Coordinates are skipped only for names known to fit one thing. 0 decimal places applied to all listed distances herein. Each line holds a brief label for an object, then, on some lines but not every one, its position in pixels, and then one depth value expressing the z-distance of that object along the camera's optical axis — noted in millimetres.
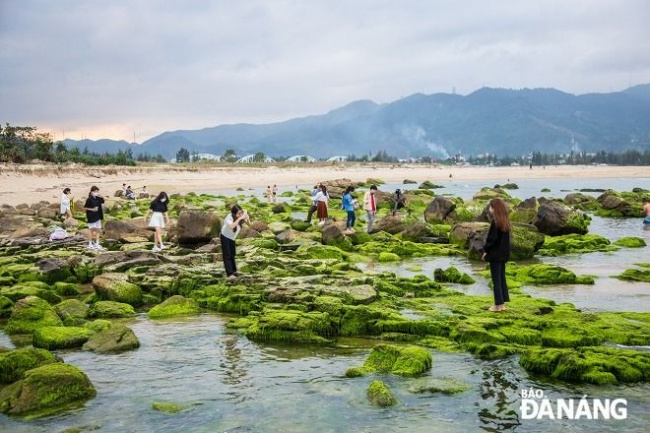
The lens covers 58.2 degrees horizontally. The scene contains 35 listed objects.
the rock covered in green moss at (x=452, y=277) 17819
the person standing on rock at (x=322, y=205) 30844
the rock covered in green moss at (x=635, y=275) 17578
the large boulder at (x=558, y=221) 27984
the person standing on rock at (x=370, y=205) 29216
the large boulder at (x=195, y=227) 24719
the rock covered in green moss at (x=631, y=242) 25375
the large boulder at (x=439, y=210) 33312
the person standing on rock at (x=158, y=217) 22000
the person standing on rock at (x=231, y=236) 16594
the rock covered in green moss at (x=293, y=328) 12242
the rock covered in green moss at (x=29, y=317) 12898
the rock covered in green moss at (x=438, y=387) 9188
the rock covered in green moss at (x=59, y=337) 11719
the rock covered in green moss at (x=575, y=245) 24250
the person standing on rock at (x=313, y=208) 32188
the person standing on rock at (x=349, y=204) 27906
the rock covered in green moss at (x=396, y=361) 9938
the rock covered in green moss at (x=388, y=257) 22672
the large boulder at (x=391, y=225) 28922
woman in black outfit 12711
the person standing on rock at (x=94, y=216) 22594
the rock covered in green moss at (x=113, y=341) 11578
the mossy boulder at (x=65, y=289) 16942
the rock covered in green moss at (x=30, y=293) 15445
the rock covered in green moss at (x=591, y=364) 9297
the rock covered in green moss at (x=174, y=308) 14469
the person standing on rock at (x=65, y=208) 31203
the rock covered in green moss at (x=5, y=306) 14547
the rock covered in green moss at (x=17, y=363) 9594
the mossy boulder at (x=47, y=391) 8516
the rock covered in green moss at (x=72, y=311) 13328
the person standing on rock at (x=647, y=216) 33819
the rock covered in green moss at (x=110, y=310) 14203
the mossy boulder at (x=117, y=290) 15500
